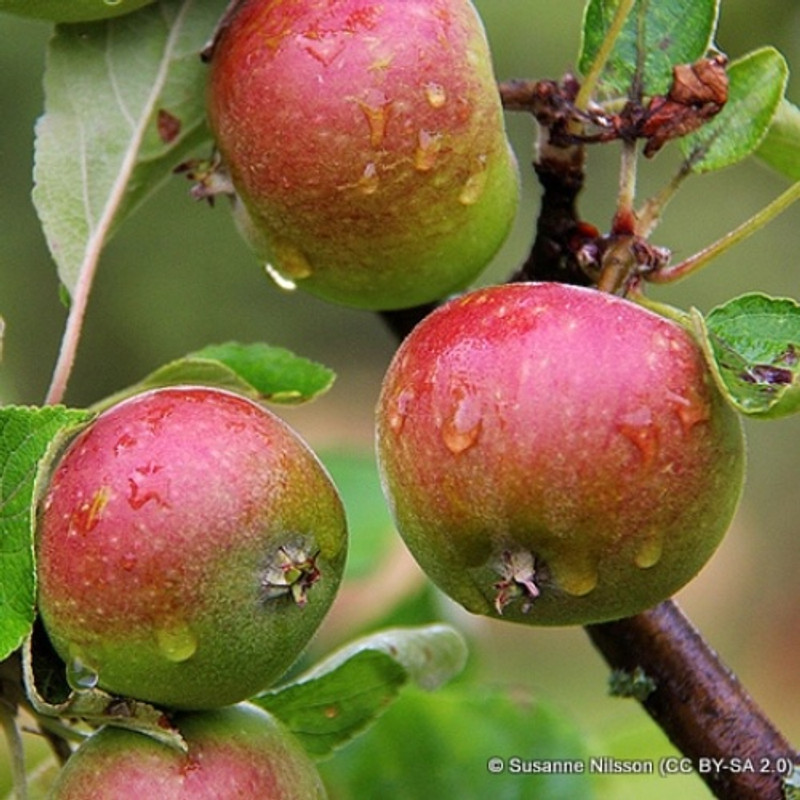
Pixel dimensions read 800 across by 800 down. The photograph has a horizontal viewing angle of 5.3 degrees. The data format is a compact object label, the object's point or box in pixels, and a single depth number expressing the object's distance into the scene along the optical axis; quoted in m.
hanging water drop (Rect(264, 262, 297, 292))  1.56
